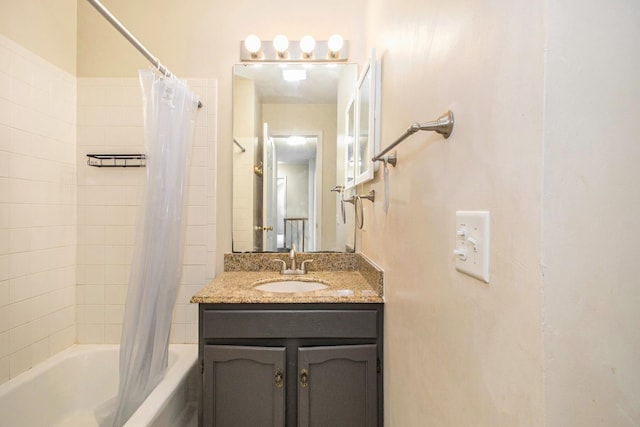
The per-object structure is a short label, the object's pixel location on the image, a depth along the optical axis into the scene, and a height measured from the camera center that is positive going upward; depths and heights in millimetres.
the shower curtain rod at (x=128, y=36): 1107 +729
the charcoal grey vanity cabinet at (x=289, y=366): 1283 -675
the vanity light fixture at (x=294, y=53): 1798 +931
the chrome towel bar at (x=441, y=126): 675 +193
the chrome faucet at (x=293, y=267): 1735 -345
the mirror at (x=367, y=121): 1313 +416
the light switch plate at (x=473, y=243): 545 -64
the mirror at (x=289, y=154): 1818 +335
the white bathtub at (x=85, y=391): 1282 -887
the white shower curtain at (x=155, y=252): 1402 -220
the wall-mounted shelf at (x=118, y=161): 1729 +265
